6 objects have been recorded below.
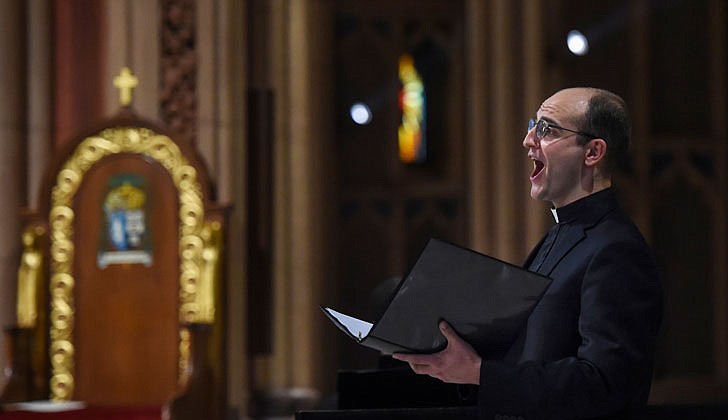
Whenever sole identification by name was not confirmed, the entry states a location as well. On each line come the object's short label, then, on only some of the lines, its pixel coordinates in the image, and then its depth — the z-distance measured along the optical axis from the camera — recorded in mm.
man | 3783
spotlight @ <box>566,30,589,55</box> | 12531
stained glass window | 13500
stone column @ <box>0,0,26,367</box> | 11789
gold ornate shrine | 10609
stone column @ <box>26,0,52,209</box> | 12180
